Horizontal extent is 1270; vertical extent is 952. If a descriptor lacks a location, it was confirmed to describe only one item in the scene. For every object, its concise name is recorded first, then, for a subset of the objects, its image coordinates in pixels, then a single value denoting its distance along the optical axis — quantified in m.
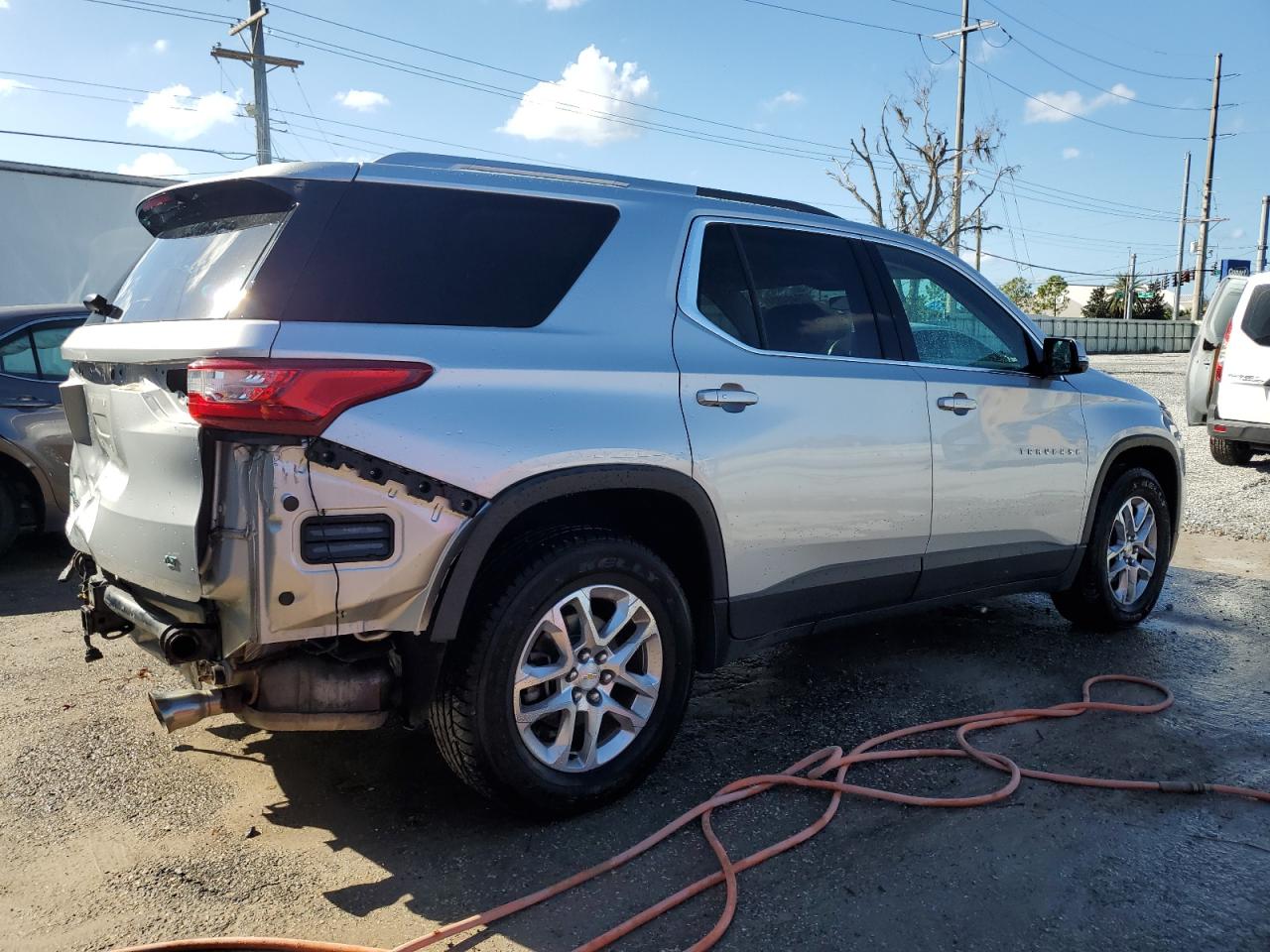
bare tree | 34.62
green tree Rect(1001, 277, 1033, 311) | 77.74
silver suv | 2.52
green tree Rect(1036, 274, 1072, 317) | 78.88
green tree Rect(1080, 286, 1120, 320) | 72.81
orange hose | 2.41
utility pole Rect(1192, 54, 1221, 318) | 48.84
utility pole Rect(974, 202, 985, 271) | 34.75
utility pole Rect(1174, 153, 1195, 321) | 60.83
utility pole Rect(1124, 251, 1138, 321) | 67.88
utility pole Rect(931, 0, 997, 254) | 32.94
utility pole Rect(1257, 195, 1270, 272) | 61.78
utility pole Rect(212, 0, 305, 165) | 23.63
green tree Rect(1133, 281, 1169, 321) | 69.56
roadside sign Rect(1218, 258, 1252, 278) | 47.38
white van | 9.73
